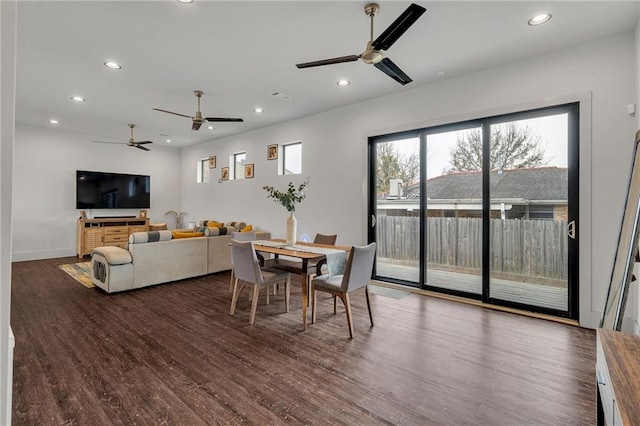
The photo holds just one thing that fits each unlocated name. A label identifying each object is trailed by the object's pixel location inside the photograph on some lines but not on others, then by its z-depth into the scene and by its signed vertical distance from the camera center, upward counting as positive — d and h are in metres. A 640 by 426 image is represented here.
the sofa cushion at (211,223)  7.06 -0.21
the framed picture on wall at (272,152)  6.33 +1.34
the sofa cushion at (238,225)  6.66 -0.23
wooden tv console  7.00 -0.42
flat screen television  7.22 +0.59
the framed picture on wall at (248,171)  6.86 +1.01
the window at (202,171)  8.44 +1.23
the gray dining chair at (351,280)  2.89 -0.66
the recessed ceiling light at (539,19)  2.71 +1.82
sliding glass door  3.45 +0.10
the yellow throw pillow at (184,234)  4.97 -0.35
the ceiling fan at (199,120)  4.52 +1.47
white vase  3.81 -0.20
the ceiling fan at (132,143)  6.31 +1.49
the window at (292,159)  6.05 +1.16
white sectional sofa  4.23 -0.72
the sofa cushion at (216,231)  5.37 -0.31
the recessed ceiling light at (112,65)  3.65 +1.83
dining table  3.09 -0.41
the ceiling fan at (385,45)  2.11 +1.38
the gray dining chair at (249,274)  3.15 -0.66
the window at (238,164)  7.21 +1.23
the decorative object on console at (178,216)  8.86 -0.06
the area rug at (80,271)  4.86 -1.07
